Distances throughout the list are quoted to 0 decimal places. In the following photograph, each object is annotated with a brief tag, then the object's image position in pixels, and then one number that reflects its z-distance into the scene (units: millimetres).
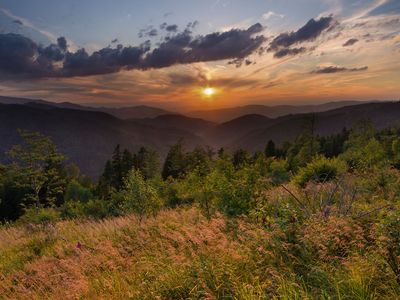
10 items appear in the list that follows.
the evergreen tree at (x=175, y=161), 59028
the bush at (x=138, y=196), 11938
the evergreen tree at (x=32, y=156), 23422
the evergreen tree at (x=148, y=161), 61938
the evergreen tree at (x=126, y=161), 60244
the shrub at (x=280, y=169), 29272
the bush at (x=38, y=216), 18203
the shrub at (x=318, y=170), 15070
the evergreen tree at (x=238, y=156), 64650
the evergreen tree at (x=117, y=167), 59294
